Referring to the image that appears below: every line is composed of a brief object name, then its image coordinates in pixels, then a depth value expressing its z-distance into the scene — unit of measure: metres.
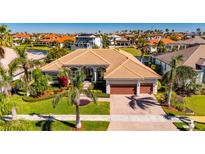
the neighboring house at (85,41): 60.86
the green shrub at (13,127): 8.92
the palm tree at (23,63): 18.44
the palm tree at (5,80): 16.00
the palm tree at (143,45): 35.71
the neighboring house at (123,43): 69.69
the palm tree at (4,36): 12.19
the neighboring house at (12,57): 23.09
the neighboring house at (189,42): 43.40
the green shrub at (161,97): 19.20
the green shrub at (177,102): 18.22
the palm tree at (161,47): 44.38
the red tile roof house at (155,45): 50.65
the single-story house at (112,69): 20.75
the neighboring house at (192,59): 22.71
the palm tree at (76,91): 13.48
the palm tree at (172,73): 17.57
